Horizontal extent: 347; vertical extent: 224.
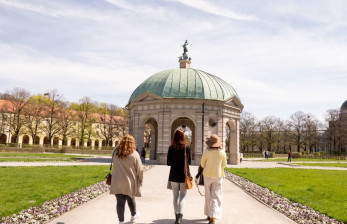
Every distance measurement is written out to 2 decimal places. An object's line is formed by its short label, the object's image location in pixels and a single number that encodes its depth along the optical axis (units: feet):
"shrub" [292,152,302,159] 194.67
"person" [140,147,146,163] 95.50
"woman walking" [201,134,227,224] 24.10
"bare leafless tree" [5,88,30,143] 194.77
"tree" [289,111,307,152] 264.99
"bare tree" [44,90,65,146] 206.62
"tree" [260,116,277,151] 260.83
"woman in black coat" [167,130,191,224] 23.91
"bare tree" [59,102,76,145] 210.18
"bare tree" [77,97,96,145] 218.05
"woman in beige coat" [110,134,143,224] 22.31
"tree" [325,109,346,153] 240.73
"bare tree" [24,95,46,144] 202.27
